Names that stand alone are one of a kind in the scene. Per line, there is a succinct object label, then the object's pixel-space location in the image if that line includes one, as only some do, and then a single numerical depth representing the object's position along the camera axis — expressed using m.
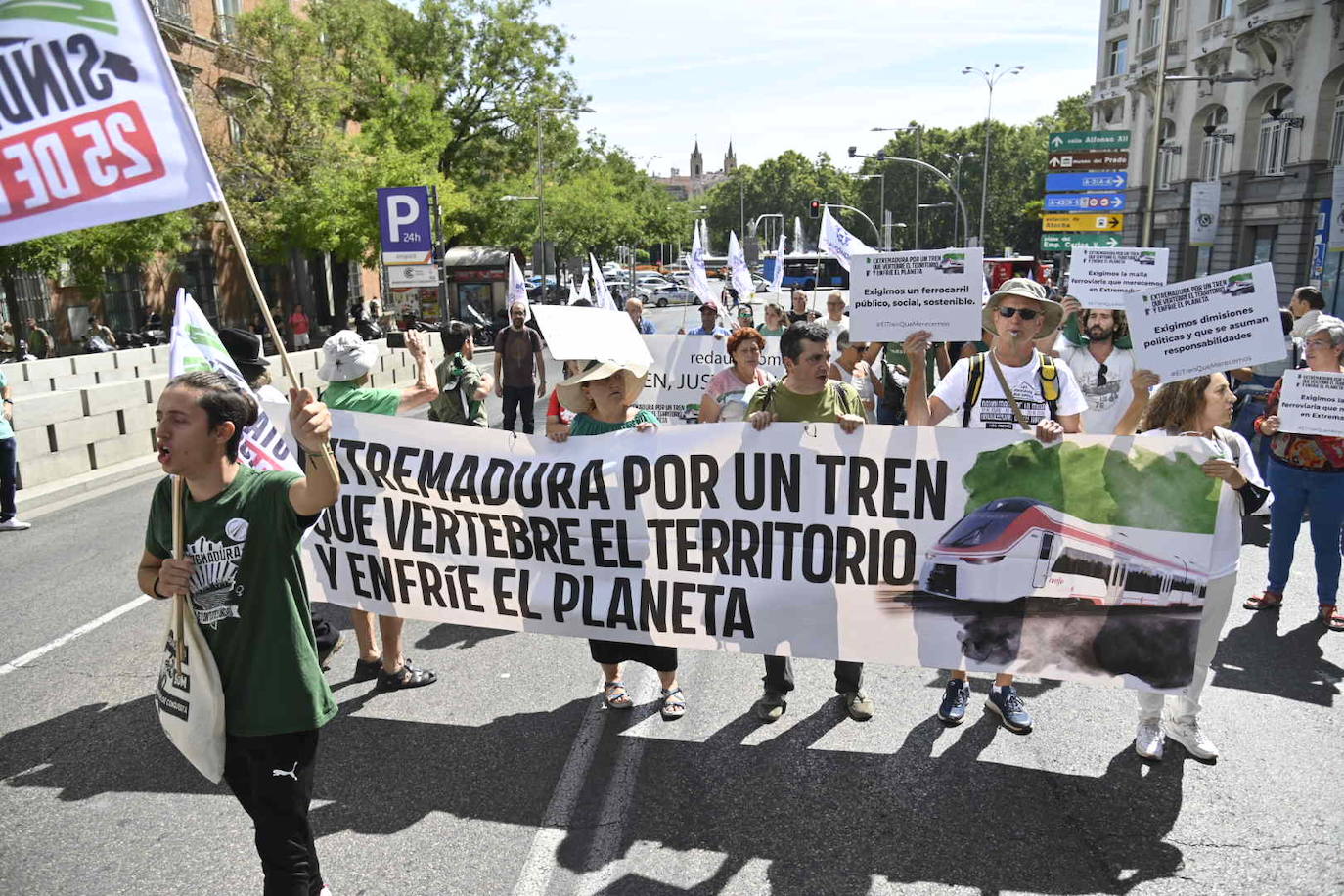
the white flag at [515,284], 13.93
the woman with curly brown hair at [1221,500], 3.97
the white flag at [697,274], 16.25
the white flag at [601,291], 13.76
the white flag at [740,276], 16.10
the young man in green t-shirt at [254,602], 2.85
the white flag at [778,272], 16.86
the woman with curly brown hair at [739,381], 5.59
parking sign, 17.30
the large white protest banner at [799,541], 4.02
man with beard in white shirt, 6.60
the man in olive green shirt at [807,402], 4.62
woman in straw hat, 4.66
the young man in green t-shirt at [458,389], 7.65
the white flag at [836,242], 12.09
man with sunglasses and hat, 4.52
